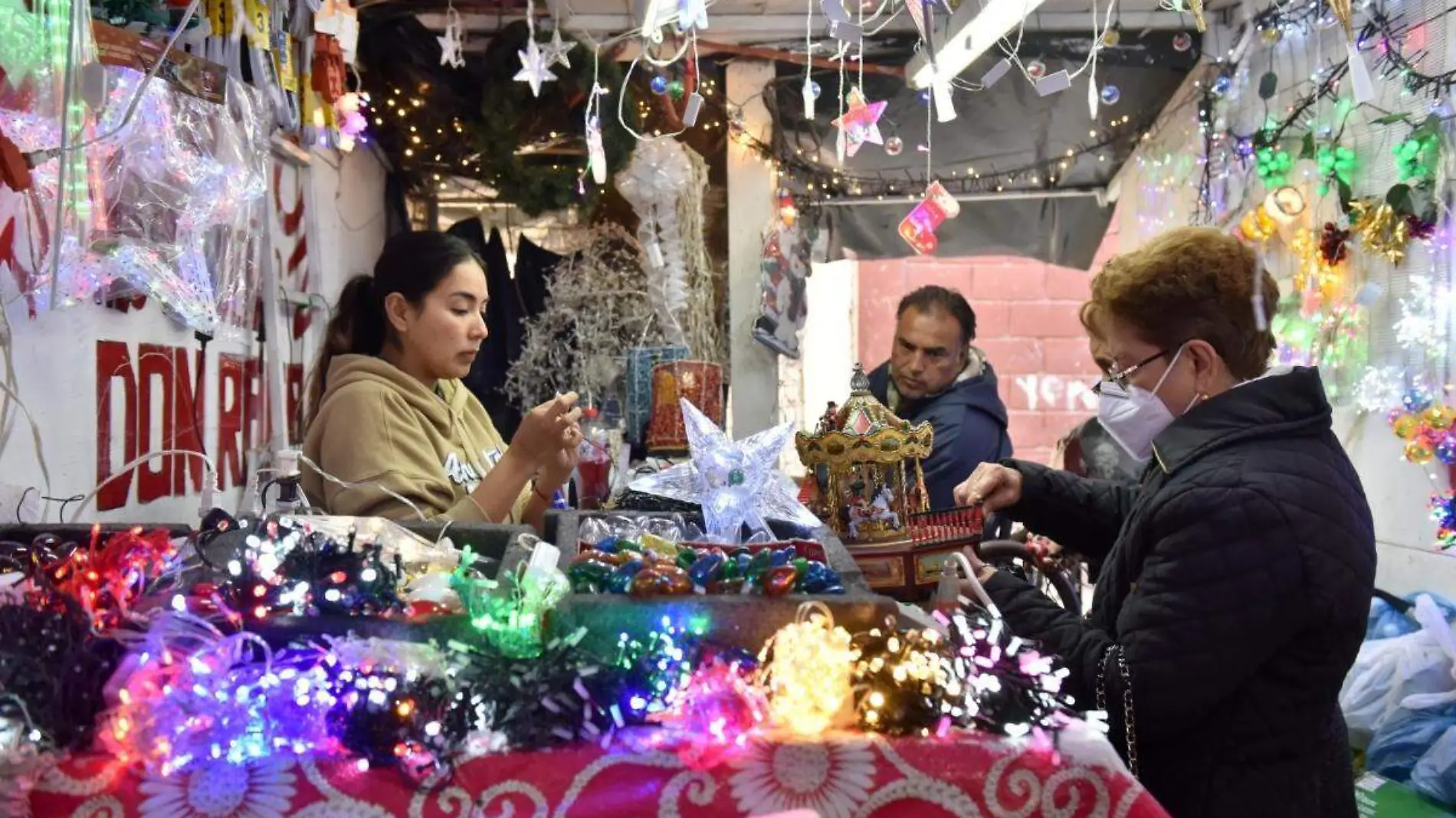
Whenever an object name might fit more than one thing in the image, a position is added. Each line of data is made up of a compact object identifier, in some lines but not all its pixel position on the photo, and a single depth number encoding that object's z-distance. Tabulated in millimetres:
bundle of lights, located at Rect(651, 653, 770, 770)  1110
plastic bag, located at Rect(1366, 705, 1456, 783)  2775
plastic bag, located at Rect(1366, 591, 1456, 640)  3172
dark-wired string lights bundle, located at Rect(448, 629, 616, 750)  1090
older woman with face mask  1356
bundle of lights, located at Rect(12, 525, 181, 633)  1151
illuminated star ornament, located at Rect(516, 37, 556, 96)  3217
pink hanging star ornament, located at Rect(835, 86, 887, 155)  2994
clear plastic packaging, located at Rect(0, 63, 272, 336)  1562
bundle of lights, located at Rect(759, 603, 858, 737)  1123
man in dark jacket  2887
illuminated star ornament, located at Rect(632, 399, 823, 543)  1764
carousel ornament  1771
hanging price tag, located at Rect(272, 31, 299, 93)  2607
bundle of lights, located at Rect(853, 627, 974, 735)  1132
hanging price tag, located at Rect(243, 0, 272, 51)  2371
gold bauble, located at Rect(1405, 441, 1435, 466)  3127
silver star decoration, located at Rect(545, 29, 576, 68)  3369
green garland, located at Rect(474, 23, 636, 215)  4109
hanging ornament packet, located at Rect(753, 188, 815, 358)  4703
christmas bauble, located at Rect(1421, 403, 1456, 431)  3061
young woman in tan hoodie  2037
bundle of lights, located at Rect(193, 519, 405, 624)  1162
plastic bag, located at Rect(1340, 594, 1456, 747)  2871
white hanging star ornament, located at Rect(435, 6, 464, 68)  3611
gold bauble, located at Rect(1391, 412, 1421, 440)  3168
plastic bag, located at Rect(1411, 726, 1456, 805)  2621
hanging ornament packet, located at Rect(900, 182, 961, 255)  3512
